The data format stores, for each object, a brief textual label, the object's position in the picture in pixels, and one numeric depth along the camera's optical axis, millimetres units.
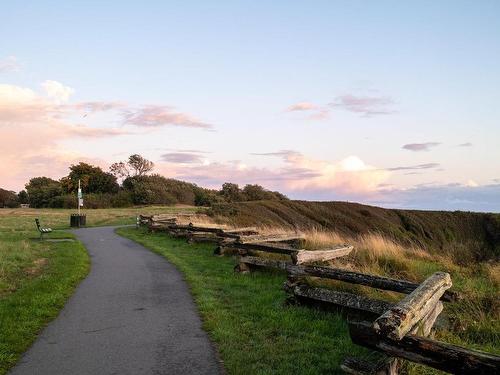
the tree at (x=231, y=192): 65169
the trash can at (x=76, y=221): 37031
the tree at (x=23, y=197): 97400
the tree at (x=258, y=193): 63625
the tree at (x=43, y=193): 84381
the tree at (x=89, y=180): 89562
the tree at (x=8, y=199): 89850
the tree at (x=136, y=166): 95062
